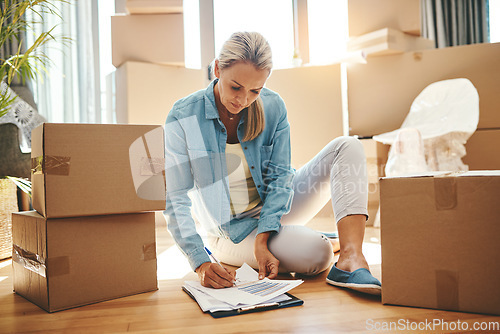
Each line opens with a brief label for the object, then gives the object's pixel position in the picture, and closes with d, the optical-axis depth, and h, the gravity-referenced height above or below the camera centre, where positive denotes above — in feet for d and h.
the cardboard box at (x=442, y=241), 2.56 -0.48
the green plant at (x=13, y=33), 4.58 +1.66
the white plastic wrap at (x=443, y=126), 6.53 +0.67
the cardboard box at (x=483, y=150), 7.13 +0.26
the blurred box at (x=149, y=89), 7.20 +1.55
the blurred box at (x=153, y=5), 7.03 +2.91
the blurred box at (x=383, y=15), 7.63 +2.86
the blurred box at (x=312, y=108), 7.76 +1.19
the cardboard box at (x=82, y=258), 2.91 -0.59
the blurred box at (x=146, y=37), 7.26 +2.45
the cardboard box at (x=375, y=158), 7.30 +0.19
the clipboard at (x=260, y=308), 2.70 -0.91
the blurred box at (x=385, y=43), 7.36 +2.32
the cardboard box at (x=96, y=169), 2.89 +0.07
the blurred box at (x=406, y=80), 7.29 +1.60
